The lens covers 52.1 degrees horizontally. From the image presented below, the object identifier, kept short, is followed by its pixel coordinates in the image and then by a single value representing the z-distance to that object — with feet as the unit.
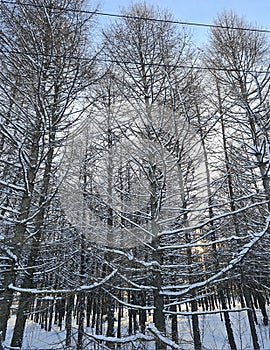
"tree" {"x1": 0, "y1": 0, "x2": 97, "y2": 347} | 12.01
